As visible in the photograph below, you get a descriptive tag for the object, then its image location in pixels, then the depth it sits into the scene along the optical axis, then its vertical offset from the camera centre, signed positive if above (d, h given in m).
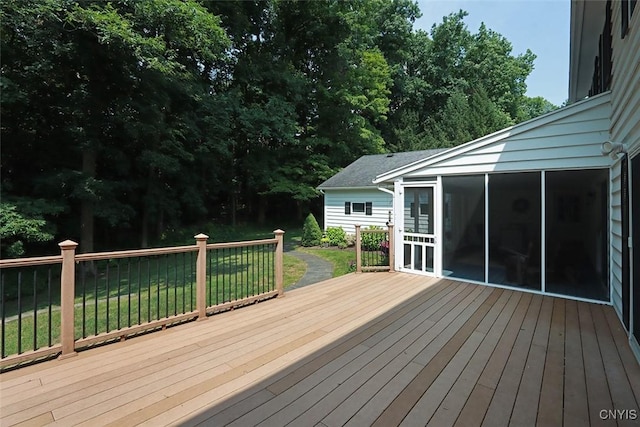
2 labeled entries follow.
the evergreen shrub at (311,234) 12.50 -0.81
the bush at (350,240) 12.08 -1.02
